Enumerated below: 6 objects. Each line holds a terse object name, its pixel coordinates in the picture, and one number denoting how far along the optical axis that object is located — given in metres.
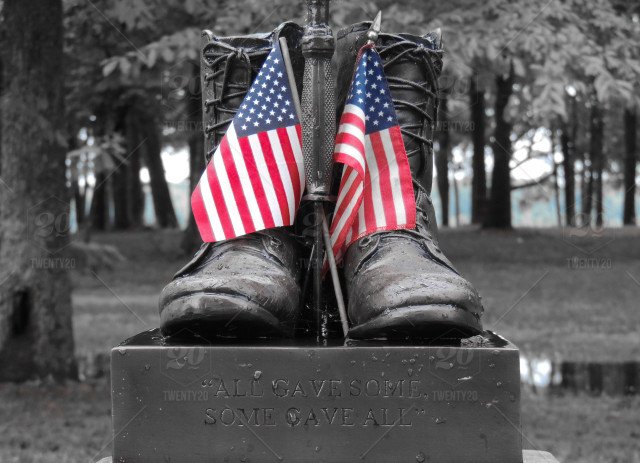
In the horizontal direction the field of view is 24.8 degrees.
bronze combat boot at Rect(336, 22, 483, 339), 1.14
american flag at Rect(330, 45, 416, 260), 1.24
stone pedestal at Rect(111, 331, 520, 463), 1.12
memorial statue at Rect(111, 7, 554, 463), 1.13
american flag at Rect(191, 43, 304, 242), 1.23
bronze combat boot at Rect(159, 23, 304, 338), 1.15
